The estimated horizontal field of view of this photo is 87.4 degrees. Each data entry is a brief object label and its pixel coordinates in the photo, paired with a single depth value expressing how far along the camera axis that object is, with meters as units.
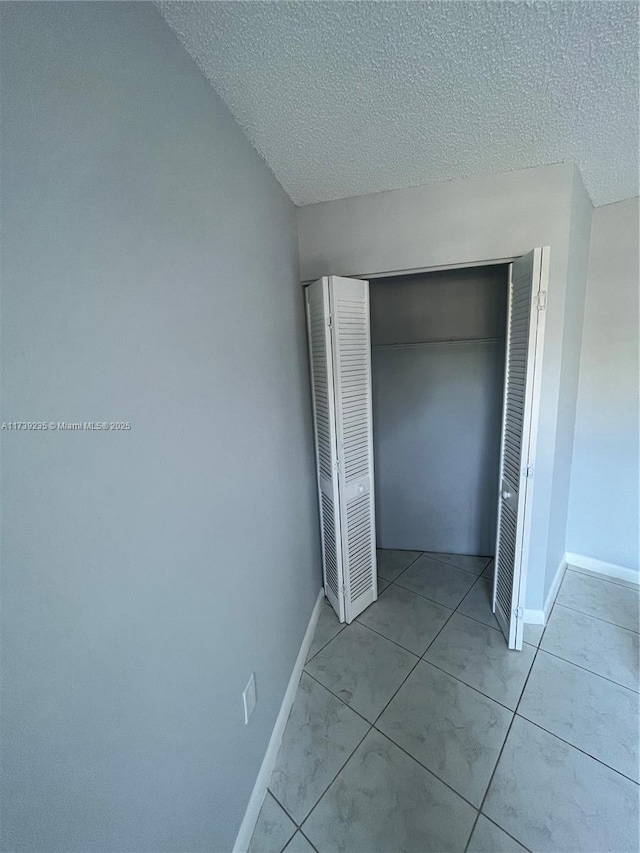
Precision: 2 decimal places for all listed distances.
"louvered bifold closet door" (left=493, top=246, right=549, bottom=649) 1.56
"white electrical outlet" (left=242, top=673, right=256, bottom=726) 1.20
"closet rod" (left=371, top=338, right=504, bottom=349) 2.40
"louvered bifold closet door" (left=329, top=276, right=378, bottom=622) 1.80
